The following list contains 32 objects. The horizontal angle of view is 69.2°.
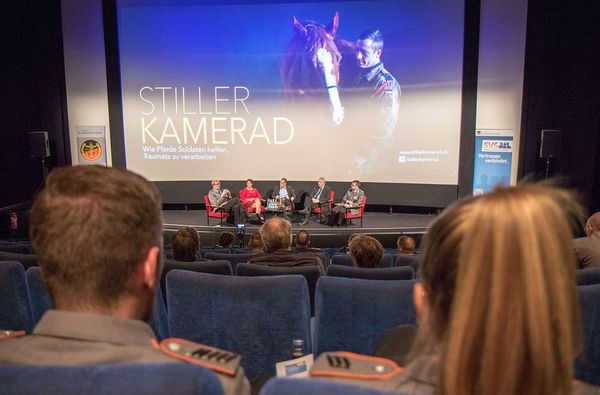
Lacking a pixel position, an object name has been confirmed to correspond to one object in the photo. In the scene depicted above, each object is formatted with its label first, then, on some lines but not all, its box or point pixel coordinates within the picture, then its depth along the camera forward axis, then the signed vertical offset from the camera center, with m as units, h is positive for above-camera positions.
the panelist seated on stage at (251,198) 9.76 -1.13
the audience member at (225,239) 6.20 -1.30
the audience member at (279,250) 3.39 -0.85
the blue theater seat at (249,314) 2.22 -0.85
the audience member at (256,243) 4.93 -1.07
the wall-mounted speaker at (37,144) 9.50 +0.11
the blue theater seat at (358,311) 2.20 -0.83
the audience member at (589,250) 3.64 -0.86
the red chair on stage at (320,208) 9.88 -1.37
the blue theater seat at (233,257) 4.15 -1.04
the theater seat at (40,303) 2.61 -0.95
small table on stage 9.32 -1.40
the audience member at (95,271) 0.96 -0.29
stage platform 8.59 -1.66
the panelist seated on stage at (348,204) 9.34 -1.20
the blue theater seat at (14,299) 2.42 -0.85
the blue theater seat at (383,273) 2.82 -0.81
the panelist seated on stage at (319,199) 9.94 -1.17
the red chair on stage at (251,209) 9.84 -1.37
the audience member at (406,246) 4.67 -1.05
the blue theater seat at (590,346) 2.08 -0.95
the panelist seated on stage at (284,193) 9.80 -1.03
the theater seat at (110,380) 0.77 -0.41
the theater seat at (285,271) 2.95 -0.85
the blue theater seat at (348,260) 3.92 -1.02
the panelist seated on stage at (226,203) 9.39 -1.18
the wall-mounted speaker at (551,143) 8.52 +0.10
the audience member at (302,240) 4.67 -0.99
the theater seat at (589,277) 2.73 -0.81
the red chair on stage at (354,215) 9.32 -1.40
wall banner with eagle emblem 10.59 +0.16
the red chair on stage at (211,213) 9.43 -1.40
